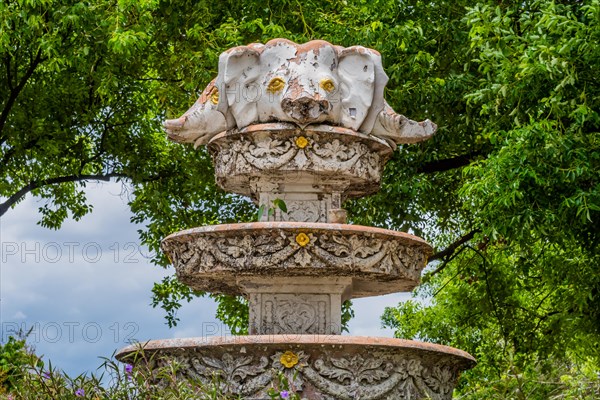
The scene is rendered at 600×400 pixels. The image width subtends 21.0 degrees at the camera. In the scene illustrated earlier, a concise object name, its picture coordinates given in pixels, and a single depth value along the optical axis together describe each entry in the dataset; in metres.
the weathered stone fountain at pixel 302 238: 9.79
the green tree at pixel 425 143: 15.86
